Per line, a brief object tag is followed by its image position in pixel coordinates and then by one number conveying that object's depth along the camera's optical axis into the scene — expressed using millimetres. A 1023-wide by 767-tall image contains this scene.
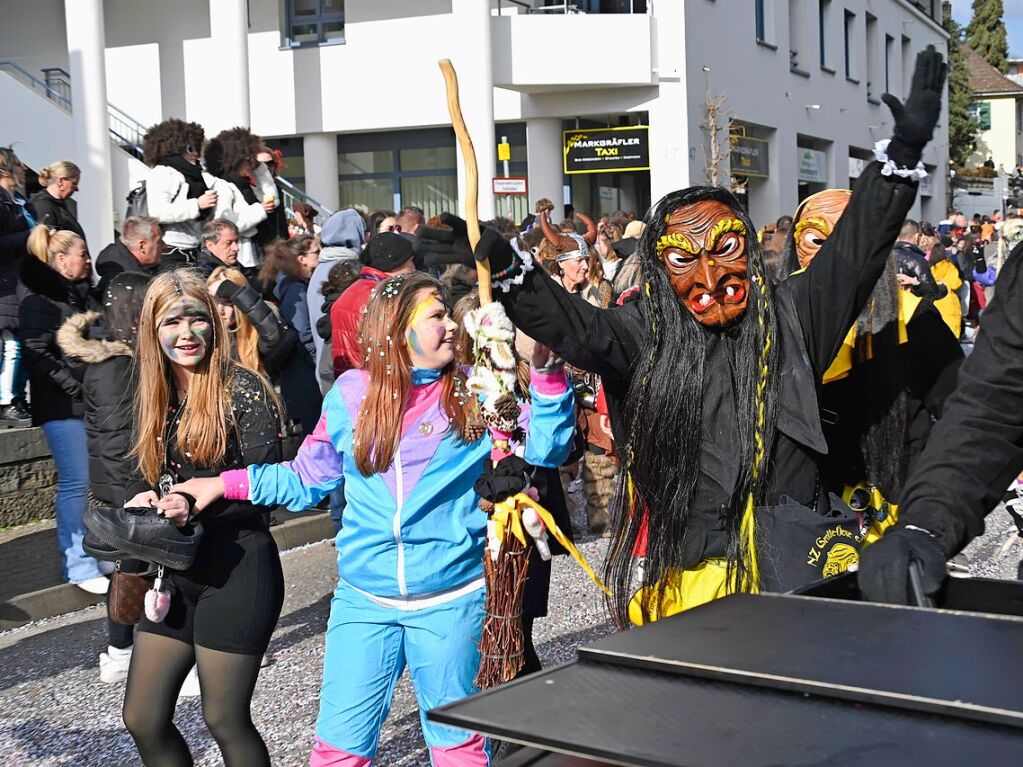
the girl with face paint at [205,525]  3709
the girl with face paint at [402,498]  3584
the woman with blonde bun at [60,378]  7078
